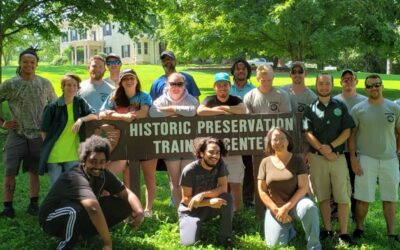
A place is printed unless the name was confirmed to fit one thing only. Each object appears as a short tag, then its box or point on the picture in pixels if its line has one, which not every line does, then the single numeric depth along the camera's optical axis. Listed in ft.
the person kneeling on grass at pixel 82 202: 14.38
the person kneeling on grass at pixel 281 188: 15.99
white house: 161.07
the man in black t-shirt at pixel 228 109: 18.22
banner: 18.26
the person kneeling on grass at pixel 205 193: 16.24
